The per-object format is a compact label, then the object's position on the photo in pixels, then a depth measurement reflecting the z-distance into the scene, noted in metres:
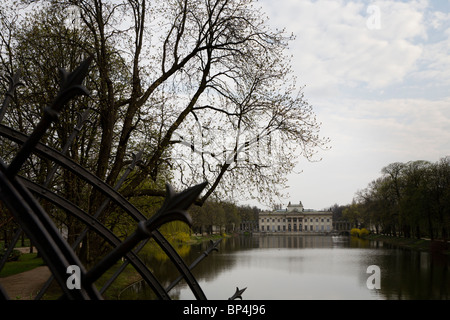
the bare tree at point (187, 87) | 12.36
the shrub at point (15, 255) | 26.49
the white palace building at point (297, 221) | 136.00
